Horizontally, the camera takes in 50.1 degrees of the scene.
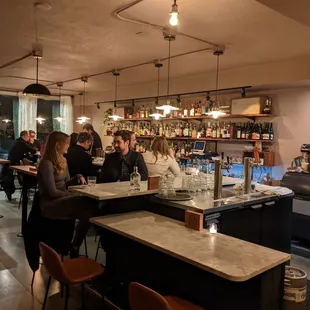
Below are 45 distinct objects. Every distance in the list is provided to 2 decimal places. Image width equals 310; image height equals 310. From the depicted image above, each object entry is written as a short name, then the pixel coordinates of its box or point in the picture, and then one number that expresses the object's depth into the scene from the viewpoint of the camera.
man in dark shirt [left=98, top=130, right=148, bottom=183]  3.73
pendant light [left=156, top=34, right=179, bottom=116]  3.82
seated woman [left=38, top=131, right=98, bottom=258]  2.90
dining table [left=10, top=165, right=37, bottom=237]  4.24
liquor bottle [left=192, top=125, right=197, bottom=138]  6.61
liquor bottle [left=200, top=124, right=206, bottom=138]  6.41
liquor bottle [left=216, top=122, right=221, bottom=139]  6.14
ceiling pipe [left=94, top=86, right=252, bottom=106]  5.69
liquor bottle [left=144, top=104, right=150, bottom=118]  7.53
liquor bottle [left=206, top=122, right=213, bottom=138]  6.28
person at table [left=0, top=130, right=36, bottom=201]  6.51
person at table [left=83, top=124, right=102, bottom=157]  7.78
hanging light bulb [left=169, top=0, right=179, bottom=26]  2.57
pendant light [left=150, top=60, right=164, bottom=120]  5.17
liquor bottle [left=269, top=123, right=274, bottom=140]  5.50
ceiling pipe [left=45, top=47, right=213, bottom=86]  4.46
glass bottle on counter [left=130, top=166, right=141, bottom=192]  2.84
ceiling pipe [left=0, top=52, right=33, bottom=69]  5.02
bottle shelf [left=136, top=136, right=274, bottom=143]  5.62
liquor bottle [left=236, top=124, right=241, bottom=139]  5.85
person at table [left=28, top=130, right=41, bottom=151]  7.69
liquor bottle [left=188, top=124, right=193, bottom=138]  6.68
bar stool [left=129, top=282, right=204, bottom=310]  1.52
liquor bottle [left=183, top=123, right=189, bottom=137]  6.74
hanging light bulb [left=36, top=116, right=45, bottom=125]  8.89
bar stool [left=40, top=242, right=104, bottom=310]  2.09
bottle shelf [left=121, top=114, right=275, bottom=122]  5.56
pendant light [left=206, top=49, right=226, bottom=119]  4.37
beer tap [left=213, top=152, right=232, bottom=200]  2.80
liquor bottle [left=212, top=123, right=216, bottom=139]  6.21
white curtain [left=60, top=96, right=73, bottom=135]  9.72
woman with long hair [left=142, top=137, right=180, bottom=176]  4.33
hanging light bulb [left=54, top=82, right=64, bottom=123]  7.73
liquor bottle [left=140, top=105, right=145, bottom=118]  7.62
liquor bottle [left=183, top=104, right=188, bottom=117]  6.63
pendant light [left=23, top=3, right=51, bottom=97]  4.50
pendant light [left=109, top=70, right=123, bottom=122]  6.06
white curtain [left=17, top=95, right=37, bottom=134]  9.10
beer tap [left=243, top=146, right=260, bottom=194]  3.08
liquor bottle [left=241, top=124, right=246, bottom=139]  5.78
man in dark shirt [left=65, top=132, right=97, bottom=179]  4.57
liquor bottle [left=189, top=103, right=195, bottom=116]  6.50
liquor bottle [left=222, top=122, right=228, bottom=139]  6.03
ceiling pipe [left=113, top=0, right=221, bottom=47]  3.02
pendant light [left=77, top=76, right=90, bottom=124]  6.92
